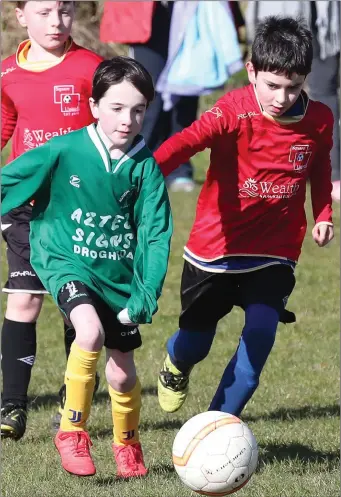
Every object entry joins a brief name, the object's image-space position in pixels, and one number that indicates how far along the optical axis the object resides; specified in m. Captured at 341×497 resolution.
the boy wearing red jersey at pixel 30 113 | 12.48
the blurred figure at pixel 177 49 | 24.25
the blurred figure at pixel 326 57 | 24.09
